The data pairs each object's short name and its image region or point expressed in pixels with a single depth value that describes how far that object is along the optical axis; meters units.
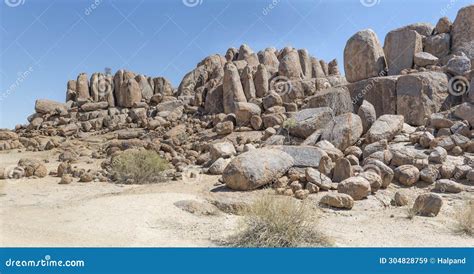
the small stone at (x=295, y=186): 9.71
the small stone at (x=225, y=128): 19.25
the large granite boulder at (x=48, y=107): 30.39
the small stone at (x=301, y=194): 9.25
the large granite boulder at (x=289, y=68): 26.42
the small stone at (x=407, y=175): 10.61
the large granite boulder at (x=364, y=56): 18.42
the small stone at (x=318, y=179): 9.84
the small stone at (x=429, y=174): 10.62
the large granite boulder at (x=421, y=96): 15.53
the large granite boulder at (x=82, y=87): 33.06
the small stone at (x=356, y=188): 9.23
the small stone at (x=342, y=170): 10.25
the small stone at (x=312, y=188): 9.62
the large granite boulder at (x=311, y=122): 14.84
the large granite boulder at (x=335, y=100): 16.78
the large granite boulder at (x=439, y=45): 19.36
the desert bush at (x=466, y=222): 7.13
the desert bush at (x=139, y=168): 11.98
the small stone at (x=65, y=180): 11.49
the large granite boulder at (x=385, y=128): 13.15
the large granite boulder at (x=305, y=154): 10.96
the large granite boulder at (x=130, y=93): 30.56
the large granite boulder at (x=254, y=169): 9.79
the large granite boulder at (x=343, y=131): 13.30
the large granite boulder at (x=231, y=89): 23.27
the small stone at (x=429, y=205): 8.23
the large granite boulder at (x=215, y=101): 24.59
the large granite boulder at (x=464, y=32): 18.64
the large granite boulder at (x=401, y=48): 18.78
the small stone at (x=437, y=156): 11.35
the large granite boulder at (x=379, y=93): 16.47
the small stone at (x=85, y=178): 11.81
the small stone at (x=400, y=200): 9.14
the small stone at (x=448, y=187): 10.03
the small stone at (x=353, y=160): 11.51
